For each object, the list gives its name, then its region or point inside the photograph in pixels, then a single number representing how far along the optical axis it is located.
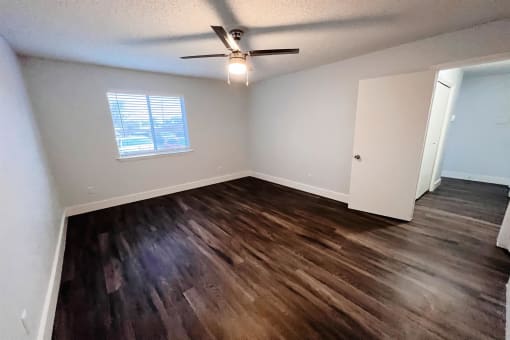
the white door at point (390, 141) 2.60
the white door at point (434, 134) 3.32
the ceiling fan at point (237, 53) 1.90
